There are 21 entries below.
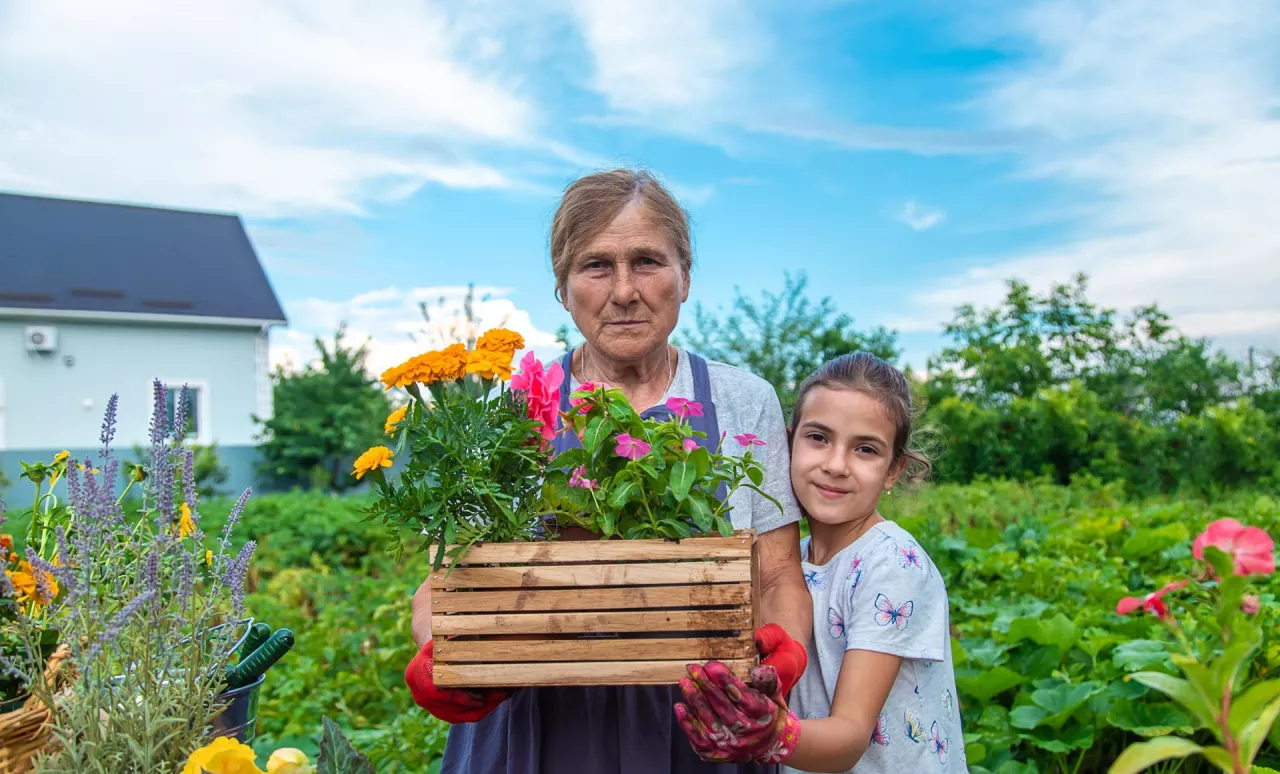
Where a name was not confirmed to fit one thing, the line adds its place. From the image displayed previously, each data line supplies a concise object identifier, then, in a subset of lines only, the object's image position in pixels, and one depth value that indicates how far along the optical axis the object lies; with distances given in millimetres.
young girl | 1635
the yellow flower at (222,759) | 904
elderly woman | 1681
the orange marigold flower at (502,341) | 1430
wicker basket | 1086
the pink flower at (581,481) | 1448
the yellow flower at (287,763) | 958
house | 16562
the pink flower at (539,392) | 1479
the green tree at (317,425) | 18344
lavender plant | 1000
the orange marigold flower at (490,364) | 1385
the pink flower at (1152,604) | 716
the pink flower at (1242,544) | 678
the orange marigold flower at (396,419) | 1428
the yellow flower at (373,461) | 1377
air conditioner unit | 16344
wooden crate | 1327
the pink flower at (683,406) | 1588
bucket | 1154
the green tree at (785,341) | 9188
